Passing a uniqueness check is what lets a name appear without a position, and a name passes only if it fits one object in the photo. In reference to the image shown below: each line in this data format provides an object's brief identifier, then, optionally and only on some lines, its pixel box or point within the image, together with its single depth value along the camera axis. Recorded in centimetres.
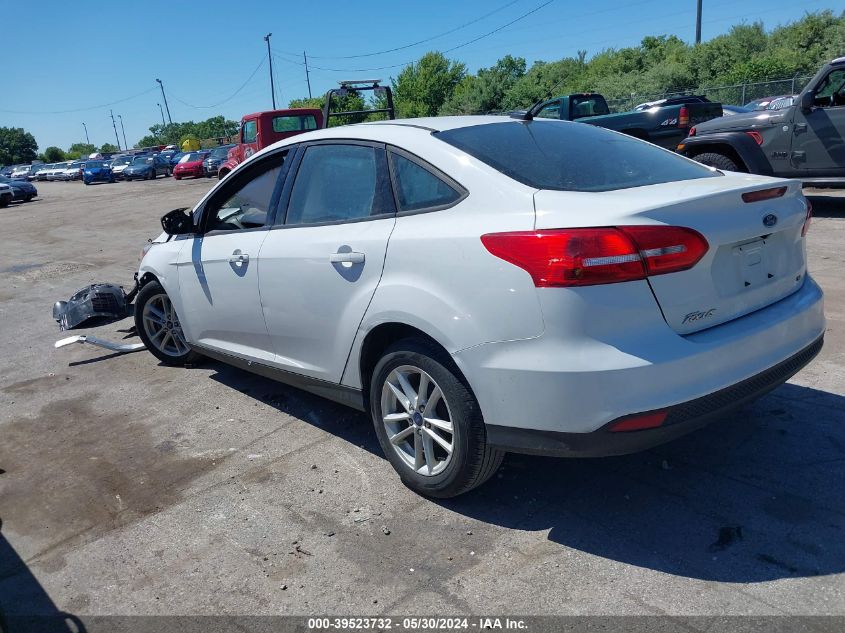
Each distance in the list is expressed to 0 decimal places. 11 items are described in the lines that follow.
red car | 3772
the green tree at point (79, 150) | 13775
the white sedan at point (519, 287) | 271
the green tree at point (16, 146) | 12244
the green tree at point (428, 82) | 7825
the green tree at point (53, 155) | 12785
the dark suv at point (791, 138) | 959
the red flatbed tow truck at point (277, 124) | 2036
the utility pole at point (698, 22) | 4000
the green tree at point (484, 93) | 5531
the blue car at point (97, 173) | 4619
